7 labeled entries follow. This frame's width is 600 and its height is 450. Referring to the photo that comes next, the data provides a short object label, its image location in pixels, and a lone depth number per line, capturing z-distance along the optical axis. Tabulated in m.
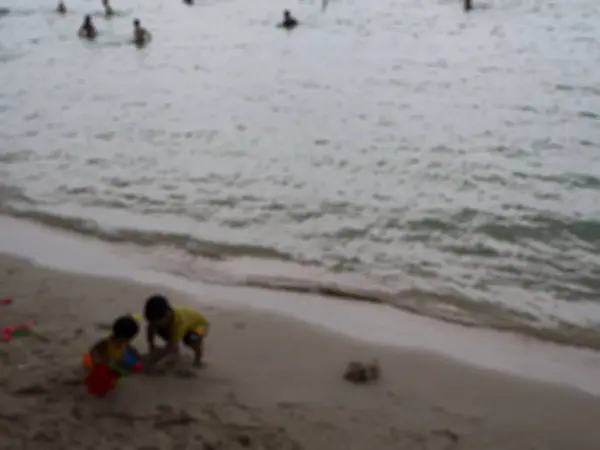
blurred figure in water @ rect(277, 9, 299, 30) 20.53
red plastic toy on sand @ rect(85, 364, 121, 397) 4.44
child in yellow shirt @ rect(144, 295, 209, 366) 4.66
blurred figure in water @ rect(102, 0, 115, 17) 23.90
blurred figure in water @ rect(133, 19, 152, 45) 19.50
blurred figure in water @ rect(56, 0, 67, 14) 24.34
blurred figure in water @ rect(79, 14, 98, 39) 20.50
